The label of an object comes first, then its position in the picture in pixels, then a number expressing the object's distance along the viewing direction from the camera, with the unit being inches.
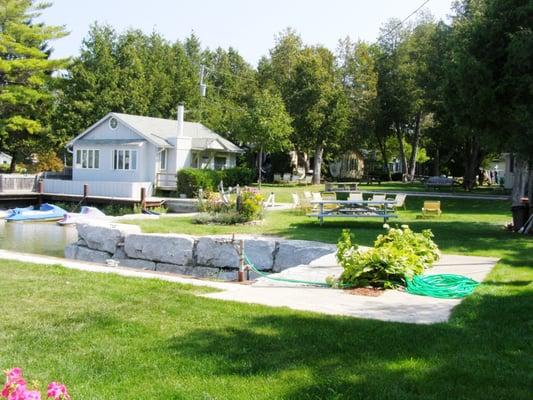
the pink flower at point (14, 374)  118.3
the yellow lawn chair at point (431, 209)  850.1
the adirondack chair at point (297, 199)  949.2
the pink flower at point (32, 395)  109.2
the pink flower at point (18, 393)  109.8
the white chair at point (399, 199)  756.9
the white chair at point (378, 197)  811.3
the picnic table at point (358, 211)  667.4
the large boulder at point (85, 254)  571.5
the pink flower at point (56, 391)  116.1
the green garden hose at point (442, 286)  311.7
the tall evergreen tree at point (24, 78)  1557.6
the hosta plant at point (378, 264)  332.5
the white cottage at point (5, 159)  2836.9
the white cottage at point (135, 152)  1393.9
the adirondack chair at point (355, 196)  856.6
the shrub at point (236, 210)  742.5
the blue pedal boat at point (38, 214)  1043.9
